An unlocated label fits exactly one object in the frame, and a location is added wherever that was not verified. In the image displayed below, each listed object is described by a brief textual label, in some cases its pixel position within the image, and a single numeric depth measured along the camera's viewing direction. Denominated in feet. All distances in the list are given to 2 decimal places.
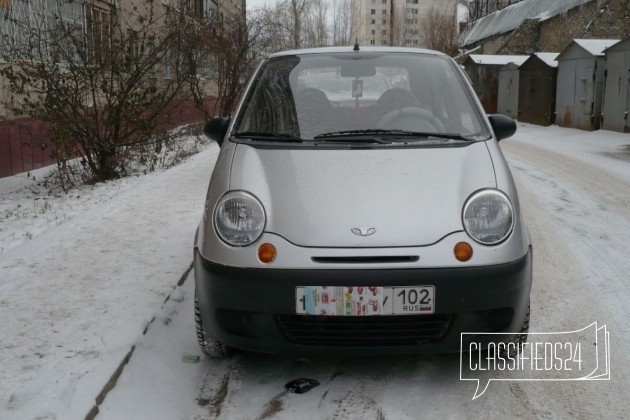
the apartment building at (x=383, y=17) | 310.49
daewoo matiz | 9.16
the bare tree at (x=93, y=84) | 30.12
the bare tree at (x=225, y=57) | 58.03
